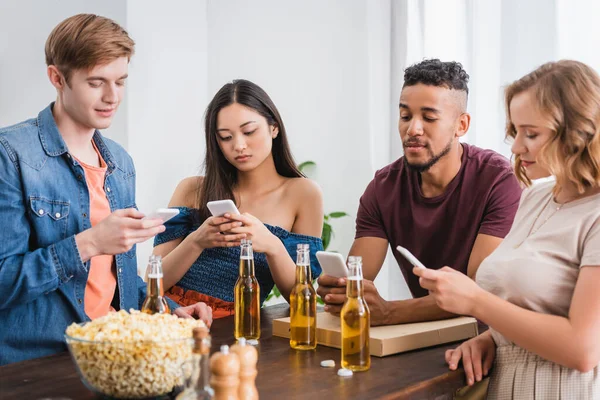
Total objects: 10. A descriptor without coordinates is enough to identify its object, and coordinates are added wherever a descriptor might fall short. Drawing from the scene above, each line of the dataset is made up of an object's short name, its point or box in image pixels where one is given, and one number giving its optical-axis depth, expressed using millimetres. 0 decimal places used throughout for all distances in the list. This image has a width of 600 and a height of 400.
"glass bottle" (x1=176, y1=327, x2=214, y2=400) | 1093
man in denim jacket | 1854
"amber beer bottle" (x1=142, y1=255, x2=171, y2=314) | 1598
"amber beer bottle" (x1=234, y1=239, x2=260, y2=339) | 1879
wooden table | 1470
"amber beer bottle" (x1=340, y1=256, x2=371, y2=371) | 1584
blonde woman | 1546
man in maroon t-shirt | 2396
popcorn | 1278
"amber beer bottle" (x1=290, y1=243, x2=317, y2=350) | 1818
